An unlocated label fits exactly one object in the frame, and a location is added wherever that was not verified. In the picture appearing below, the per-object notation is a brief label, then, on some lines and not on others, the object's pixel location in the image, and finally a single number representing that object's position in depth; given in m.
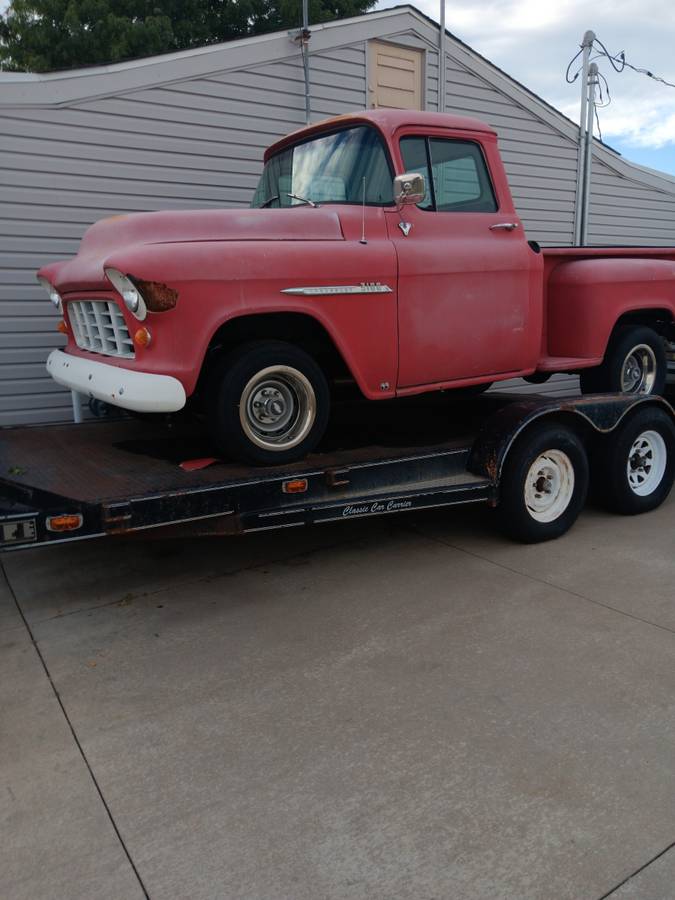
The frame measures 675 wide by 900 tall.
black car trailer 3.73
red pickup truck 3.93
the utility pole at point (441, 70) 8.90
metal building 6.66
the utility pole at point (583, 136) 10.29
